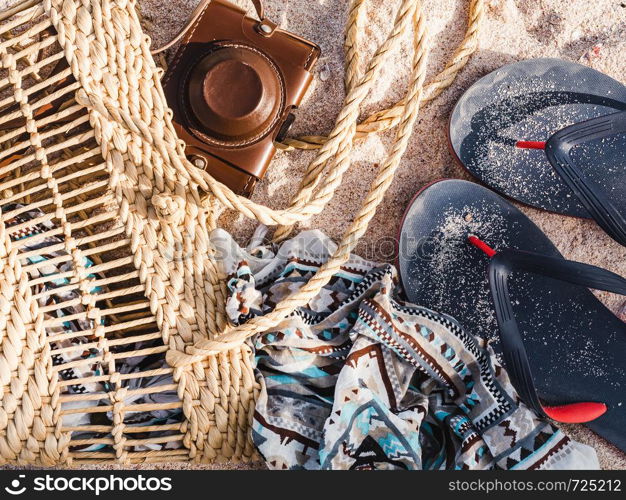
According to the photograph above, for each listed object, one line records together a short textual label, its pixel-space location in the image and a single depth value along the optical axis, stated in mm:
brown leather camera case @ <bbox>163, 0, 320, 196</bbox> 927
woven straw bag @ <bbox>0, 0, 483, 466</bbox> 828
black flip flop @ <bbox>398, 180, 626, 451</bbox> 1057
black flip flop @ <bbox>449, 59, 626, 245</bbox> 1068
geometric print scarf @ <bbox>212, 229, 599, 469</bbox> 896
